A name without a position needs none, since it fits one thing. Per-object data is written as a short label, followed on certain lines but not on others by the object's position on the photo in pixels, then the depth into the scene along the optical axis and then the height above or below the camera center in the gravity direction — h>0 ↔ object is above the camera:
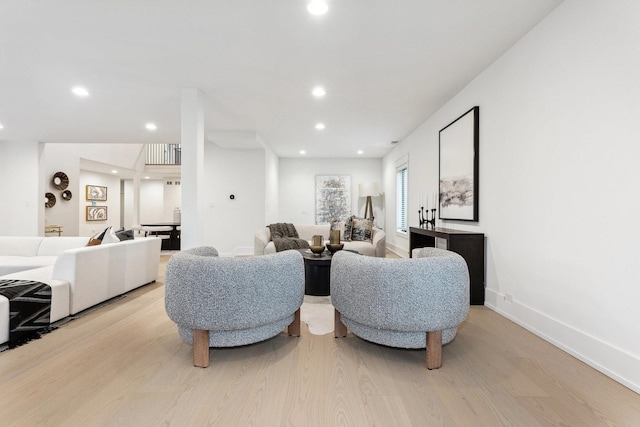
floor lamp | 8.12 +0.58
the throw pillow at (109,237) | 3.69 -0.32
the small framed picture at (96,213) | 10.09 -0.07
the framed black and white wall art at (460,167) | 3.48 +0.59
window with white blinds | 6.78 +0.33
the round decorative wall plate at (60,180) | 7.82 +0.80
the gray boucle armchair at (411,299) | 1.92 -0.57
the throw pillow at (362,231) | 5.39 -0.34
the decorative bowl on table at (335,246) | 3.68 -0.42
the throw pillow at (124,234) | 3.91 -0.31
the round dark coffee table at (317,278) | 3.52 -0.78
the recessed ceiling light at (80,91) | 3.81 +1.56
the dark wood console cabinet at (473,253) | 3.29 -0.44
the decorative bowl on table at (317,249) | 3.65 -0.45
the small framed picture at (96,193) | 10.09 +0.64
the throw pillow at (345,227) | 5.49 -0.28
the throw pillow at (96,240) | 3.68 -0.36
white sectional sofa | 2.84 -0.65
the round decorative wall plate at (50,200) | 7.68 +0.28
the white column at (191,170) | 3.72 +0.52
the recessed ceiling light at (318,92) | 3.75 +1.55
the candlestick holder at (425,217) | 4.57 -0.07
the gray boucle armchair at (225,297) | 1.93 -0.57
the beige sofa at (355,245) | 4.73 -0.53
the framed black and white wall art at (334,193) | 8.69 +0.56
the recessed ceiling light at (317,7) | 2.22 +1.55
